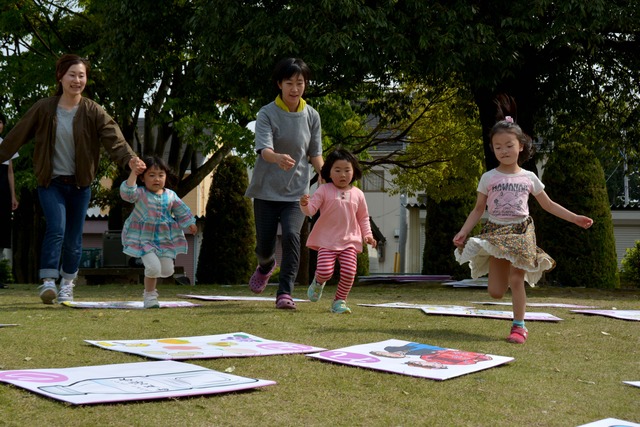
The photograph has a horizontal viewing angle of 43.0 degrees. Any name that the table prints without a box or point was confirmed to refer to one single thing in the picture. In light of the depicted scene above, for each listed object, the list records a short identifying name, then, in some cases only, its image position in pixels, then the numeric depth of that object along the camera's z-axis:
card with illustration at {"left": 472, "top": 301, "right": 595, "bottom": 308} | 8.81
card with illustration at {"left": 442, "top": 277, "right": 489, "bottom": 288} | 14.82
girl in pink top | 7.09
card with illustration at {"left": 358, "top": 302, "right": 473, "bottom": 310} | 7.96
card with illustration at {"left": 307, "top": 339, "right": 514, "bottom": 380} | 4.16
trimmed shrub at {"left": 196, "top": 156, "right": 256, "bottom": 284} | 23.72
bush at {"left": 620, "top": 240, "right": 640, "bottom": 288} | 21.91
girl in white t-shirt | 5.61
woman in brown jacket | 7.03
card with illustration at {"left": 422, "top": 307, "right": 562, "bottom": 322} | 6.87
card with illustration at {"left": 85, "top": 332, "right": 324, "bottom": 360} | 4.34
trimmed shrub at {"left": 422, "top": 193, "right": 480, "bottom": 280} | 24.42
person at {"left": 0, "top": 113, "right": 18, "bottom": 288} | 9.84
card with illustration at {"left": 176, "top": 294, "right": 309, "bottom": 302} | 8.59
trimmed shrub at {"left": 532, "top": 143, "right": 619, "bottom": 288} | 20.75
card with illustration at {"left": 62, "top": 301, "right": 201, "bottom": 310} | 7.21
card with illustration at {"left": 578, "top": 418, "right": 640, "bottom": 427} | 3.21
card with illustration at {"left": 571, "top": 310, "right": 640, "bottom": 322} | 7.25
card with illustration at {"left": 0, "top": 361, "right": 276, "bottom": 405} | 3.27
